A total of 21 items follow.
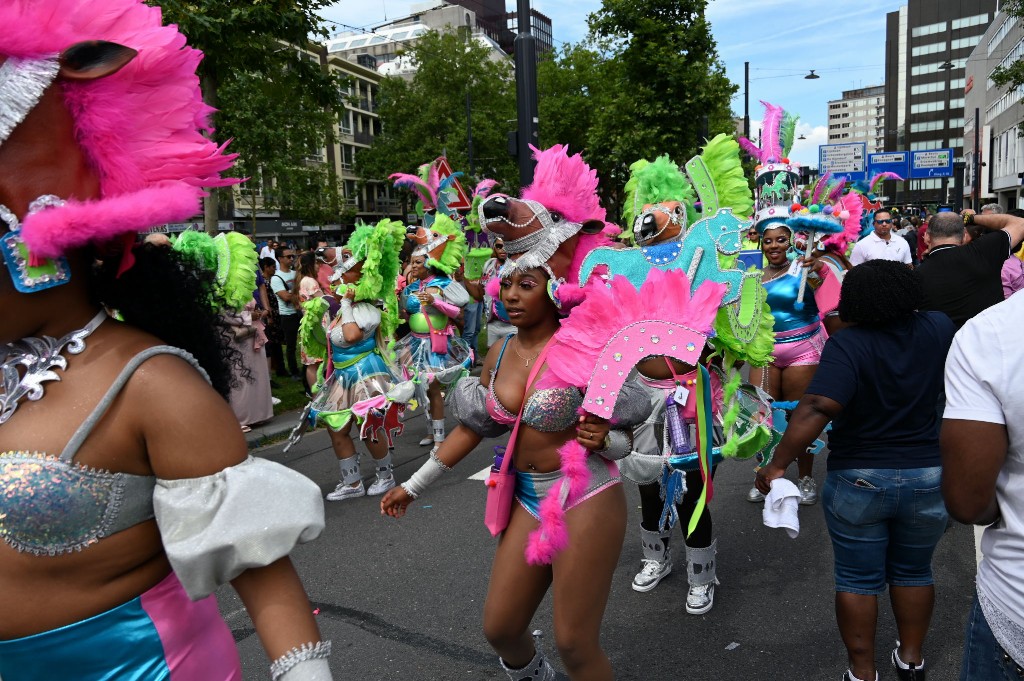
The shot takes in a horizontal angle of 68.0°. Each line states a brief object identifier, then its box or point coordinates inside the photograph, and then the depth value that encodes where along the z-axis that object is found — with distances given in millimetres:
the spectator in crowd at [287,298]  11375
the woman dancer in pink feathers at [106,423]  1357
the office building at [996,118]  52644
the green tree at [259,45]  6711
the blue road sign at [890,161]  35841
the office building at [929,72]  104375
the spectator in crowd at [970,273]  4883
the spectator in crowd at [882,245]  9297
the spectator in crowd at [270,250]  14433
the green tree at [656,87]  14711
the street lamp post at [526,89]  8719
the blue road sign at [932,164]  36625
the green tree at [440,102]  34719
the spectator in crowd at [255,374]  8258
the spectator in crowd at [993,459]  1640
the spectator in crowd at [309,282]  8586
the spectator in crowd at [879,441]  2893
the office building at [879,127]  165250
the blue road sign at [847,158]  25431
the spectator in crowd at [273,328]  10859
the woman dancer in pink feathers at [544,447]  2582
